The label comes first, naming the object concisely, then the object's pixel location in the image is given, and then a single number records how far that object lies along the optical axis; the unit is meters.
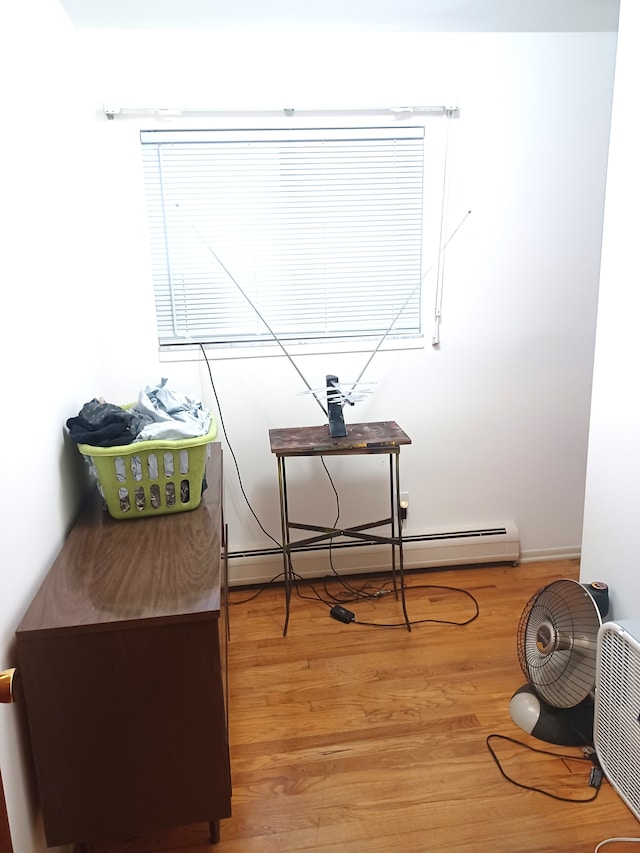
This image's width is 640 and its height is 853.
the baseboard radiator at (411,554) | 2.72
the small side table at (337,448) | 2.25
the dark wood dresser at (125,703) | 1.24
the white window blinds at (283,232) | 2.43
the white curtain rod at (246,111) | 2.29
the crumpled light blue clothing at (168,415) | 1.73
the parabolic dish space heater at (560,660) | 1.72
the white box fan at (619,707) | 1.46
